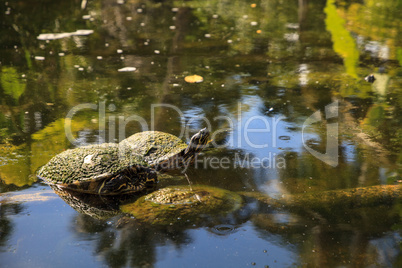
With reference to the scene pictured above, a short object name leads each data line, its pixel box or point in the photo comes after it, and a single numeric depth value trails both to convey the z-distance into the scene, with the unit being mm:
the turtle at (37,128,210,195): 3973
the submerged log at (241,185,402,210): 3721
